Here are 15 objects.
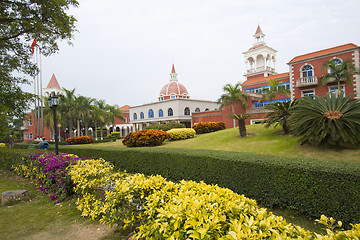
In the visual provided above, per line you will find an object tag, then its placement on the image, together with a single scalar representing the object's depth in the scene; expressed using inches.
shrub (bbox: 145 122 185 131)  1040.9
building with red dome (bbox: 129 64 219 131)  1450.5
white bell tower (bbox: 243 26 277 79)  1702.8
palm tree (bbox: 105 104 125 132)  1696.6
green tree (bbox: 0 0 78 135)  368.5
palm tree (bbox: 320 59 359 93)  765.3
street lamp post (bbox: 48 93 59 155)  402.6
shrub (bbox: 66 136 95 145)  1096.2
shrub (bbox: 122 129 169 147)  589.6
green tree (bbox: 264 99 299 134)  456.4
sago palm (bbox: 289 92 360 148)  323.3
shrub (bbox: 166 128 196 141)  725.3
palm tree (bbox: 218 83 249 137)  923.4
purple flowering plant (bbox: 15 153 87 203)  241.4
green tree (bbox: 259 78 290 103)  901.9
